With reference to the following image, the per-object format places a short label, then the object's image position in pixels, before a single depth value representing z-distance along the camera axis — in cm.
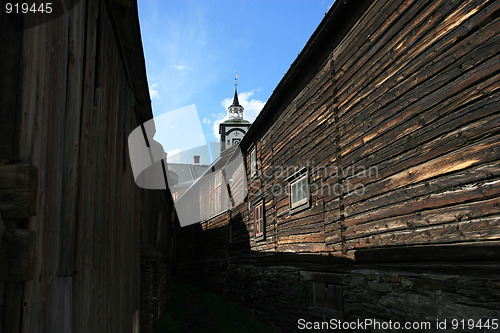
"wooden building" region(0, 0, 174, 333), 160
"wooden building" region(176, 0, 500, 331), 449
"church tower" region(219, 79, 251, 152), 5112
